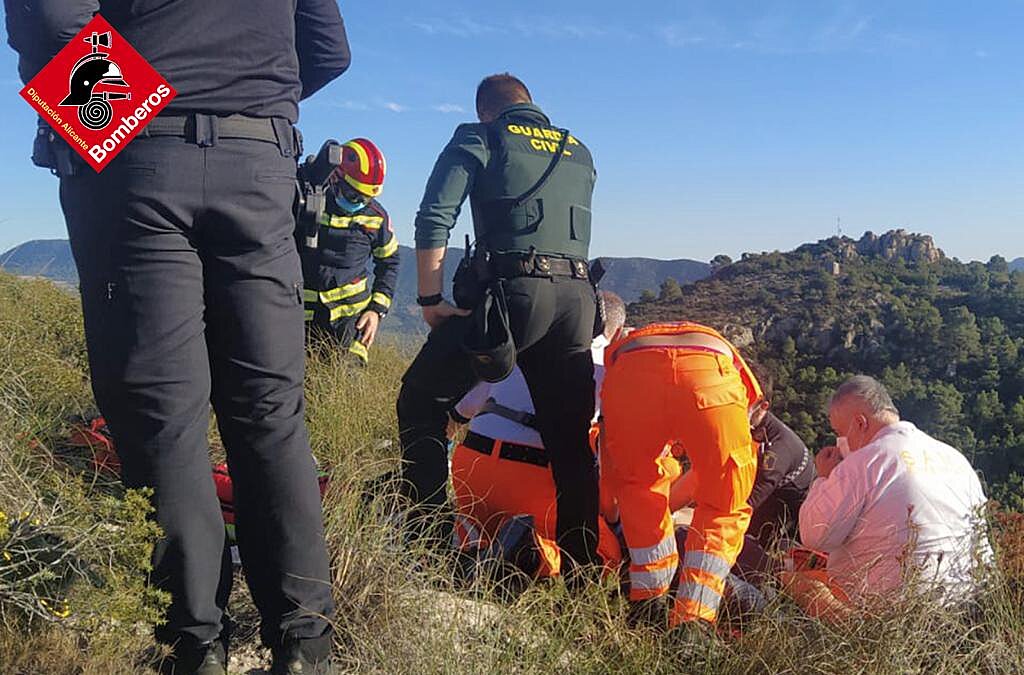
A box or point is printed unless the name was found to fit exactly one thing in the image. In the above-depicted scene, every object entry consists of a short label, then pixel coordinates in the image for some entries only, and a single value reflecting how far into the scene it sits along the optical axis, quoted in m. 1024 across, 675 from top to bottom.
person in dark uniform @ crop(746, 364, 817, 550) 3.41
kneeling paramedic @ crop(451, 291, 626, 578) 2.95
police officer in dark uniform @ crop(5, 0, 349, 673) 1.46
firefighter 4.94
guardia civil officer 2.78
